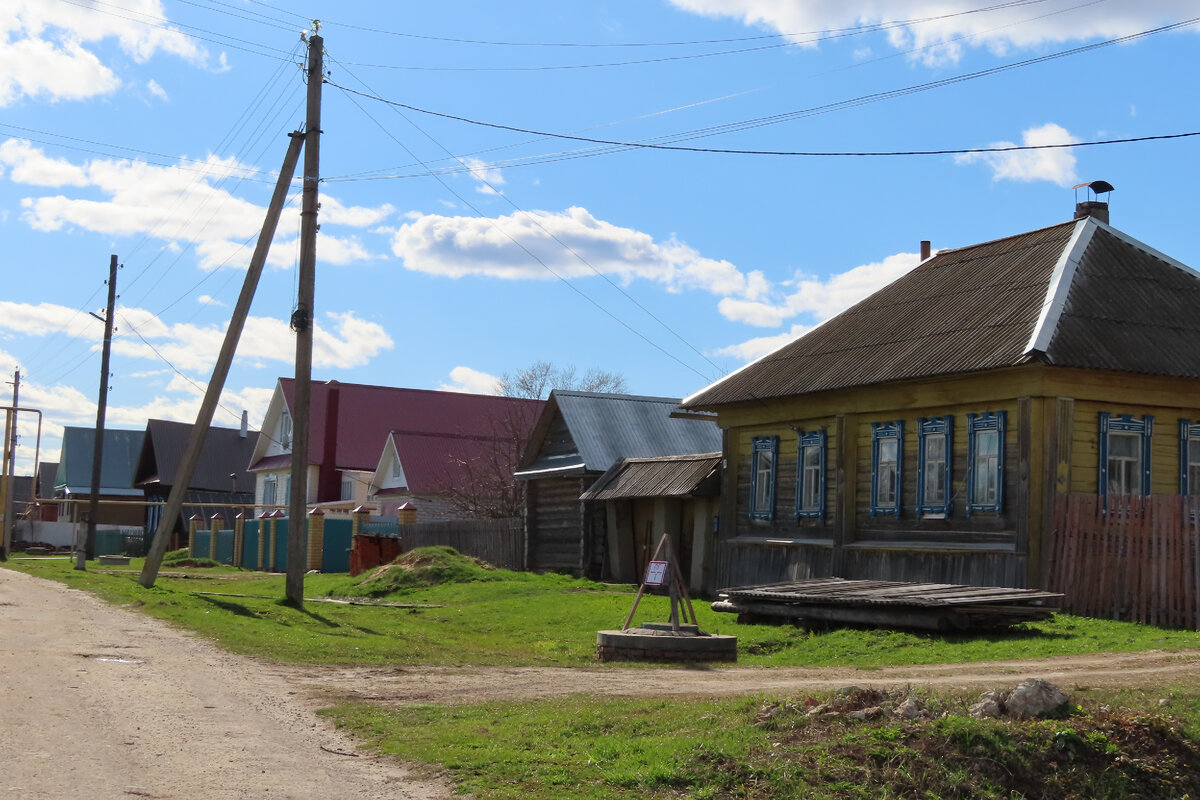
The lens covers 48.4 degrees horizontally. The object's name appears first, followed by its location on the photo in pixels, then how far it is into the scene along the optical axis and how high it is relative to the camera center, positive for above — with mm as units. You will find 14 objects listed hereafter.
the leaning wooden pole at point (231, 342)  22828 +2945
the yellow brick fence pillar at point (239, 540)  45625 -893
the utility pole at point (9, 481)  40156 +730
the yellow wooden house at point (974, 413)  19594 +2093
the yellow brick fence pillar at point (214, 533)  48625 -728
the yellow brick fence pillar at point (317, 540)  40344 -705
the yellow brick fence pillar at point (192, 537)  51094 -954
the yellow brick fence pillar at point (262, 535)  43344 -655
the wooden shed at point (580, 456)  32562 +1823
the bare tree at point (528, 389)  65188 +6640
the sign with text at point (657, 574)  15766 -527
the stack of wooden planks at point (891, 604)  16750 -868
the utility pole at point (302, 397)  21938 +1970
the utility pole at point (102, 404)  42312 +3297
